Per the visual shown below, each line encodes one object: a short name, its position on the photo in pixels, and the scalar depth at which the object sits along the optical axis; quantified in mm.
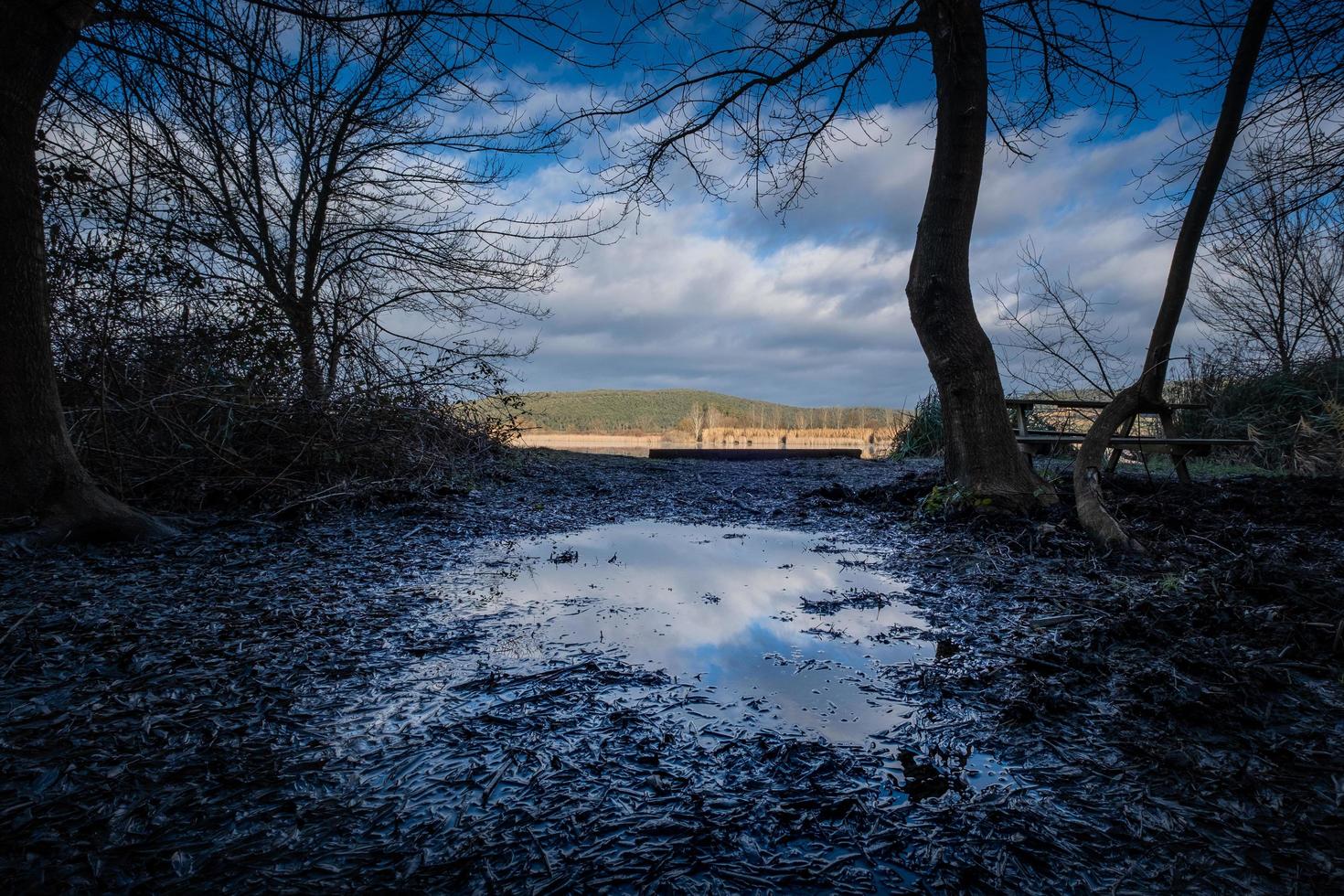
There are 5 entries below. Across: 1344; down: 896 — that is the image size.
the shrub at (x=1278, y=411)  9039
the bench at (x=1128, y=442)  5574
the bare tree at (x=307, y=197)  4211
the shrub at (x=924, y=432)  13867
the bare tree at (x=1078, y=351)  8430
